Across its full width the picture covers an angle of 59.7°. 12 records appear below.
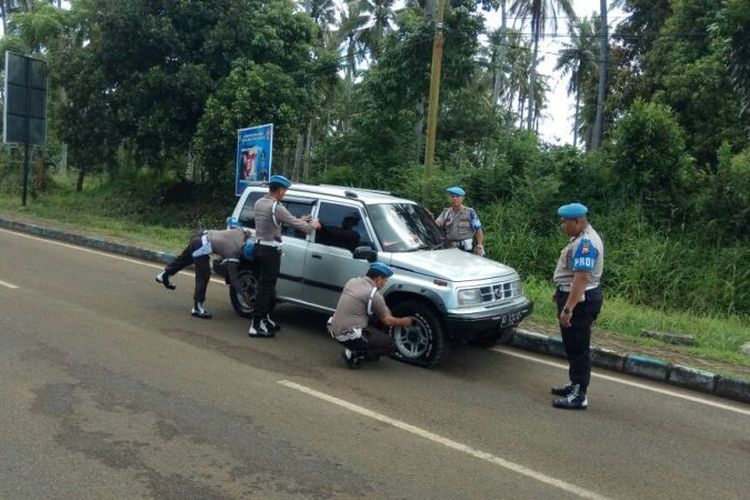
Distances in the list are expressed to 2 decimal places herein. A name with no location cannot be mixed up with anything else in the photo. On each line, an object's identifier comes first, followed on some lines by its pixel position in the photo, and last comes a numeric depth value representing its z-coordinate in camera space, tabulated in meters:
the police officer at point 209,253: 7.90
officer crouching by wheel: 6.27
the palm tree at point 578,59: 39.00
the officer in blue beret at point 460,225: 8.88
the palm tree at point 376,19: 32.31
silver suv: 6.46
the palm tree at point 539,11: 32.94
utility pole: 14.12
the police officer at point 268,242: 7.25
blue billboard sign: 15.09
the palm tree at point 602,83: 27.27
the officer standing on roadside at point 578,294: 5.50
